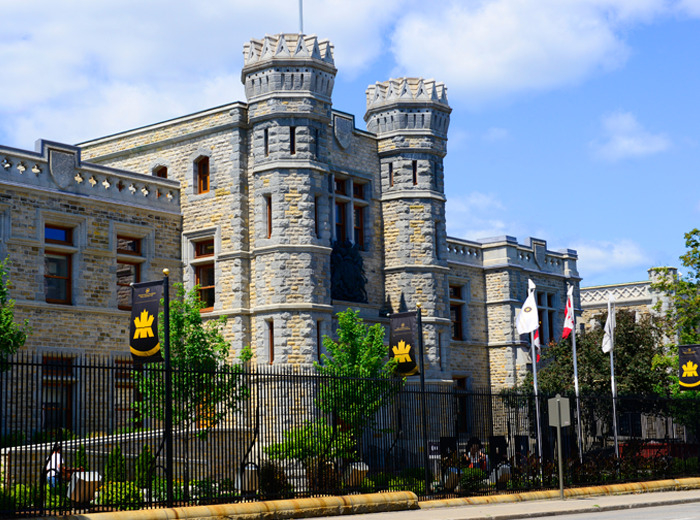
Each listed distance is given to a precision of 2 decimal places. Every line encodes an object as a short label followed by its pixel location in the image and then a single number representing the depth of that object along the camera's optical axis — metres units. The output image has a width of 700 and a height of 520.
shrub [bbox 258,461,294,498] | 16.41
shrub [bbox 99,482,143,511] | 14.08
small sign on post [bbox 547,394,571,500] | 21.20
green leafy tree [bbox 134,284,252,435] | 25.42
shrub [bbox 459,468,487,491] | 20.58
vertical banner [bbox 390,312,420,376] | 30.28
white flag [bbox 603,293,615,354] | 31.03
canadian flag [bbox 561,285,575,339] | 30.14
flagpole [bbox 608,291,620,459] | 24.64
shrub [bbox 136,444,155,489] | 14.43
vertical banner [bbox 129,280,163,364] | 19.70
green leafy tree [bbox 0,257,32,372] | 21.86
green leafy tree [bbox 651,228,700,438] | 33.16
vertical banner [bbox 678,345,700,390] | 28.78
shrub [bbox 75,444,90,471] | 13.03
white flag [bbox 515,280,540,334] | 29.30
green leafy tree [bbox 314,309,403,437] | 27.25
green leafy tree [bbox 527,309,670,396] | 36.38
